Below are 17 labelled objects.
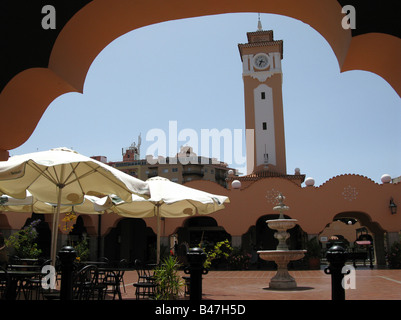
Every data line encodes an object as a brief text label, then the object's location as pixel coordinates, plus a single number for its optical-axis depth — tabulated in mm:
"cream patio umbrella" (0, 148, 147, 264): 5250
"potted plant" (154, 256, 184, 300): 6426
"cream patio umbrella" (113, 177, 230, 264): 8342
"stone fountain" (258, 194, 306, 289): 10898
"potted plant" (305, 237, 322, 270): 19047
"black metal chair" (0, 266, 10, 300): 4930
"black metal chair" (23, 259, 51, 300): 7231
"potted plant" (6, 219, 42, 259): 14180
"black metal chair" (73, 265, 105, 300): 5643
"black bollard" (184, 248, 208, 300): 3189
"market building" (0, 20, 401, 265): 19875
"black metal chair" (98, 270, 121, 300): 7056
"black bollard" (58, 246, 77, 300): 3227
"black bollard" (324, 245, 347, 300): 3043
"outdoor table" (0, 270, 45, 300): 6142
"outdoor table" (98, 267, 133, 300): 7112
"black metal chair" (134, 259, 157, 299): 7030
